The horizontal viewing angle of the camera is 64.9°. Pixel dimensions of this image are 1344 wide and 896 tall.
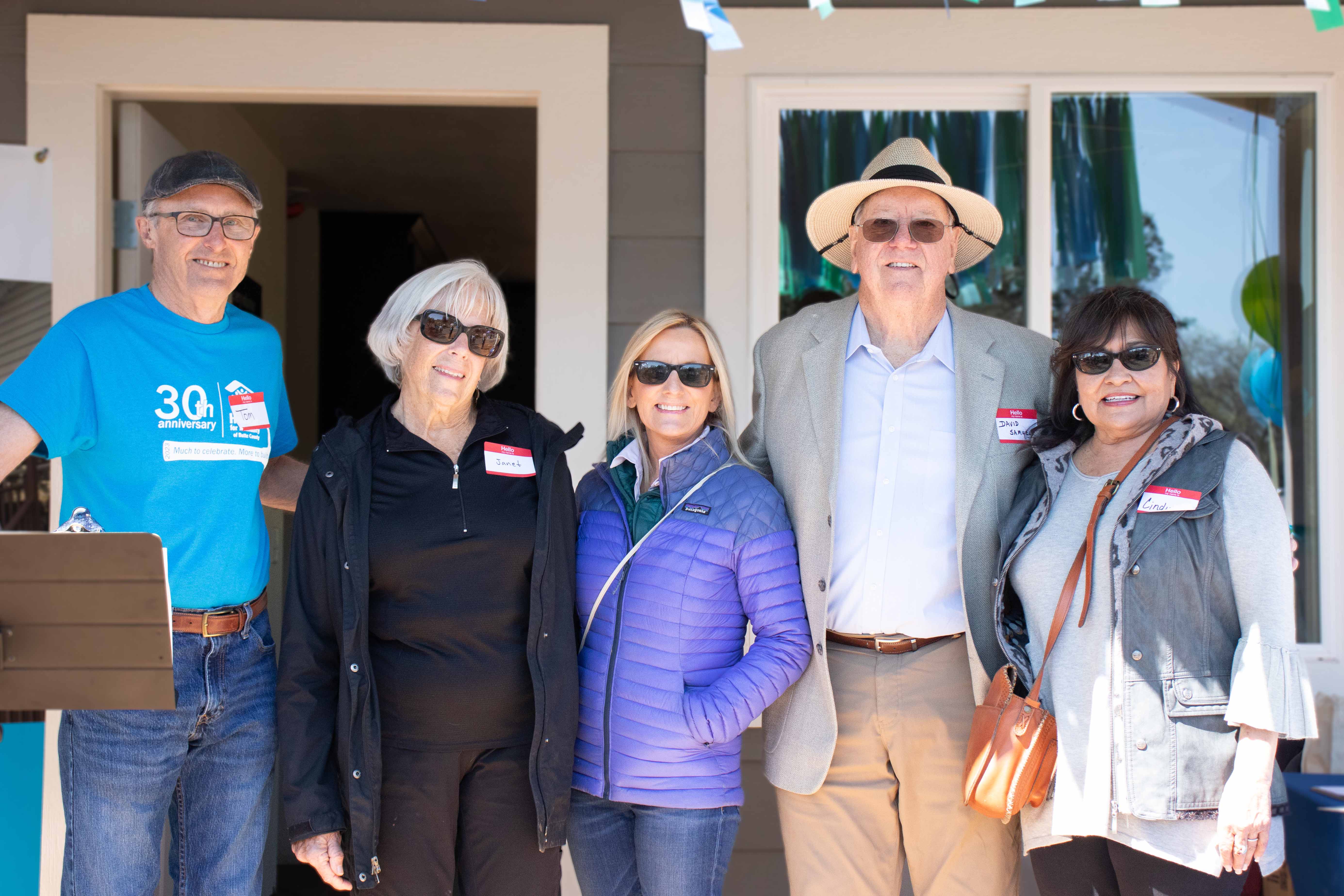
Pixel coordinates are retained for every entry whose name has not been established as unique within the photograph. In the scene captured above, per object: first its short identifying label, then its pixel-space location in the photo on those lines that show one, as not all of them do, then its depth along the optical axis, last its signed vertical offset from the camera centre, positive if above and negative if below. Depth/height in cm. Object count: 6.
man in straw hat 223 -22
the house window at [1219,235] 340 +75
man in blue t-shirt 206 -7
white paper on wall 323 +76
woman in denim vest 187 -35
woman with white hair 200 -41
